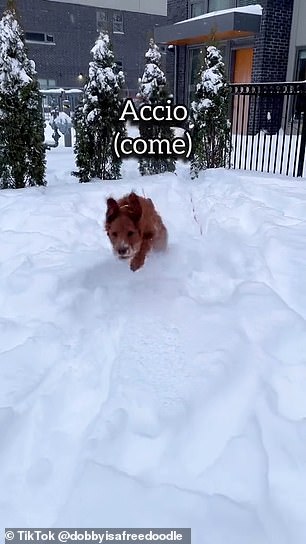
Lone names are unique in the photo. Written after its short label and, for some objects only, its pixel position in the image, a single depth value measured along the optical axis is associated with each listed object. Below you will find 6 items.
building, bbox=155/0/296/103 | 13.69
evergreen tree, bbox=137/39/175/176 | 8.12
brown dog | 3.44
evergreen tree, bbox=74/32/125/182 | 7.21
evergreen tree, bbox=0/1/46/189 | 6.28
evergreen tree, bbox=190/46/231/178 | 7.58
